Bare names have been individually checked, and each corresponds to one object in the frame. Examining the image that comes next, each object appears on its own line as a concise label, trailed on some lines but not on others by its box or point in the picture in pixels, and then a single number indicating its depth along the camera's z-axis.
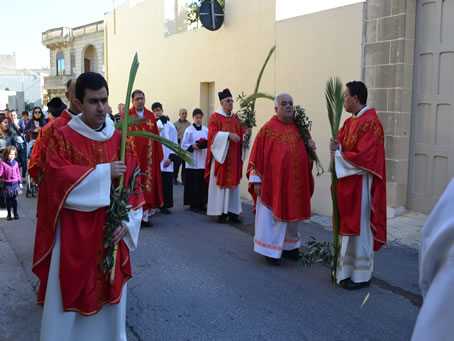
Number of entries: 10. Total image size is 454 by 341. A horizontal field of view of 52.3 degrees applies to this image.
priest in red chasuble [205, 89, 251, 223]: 7.80
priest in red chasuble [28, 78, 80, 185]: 3.97
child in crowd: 8.07
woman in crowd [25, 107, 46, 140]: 11.62
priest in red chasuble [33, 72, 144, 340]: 2.88
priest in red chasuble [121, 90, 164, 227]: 7.47
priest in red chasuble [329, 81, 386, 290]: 4.70
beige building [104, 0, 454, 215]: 6.84
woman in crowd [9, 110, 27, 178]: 11.73
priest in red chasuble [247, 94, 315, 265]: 5.57
